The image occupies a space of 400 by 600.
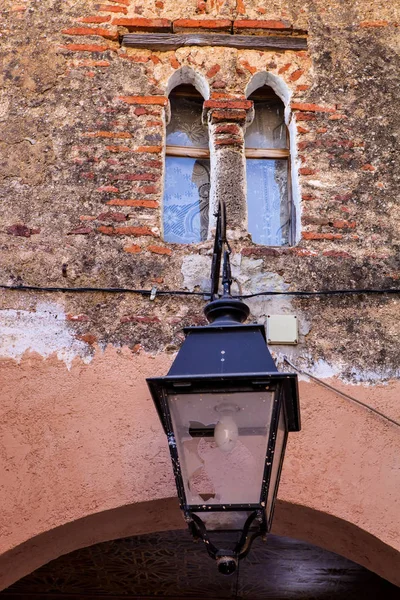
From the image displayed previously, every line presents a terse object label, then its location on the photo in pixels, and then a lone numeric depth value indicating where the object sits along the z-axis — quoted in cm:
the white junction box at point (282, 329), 394
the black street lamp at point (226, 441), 269
